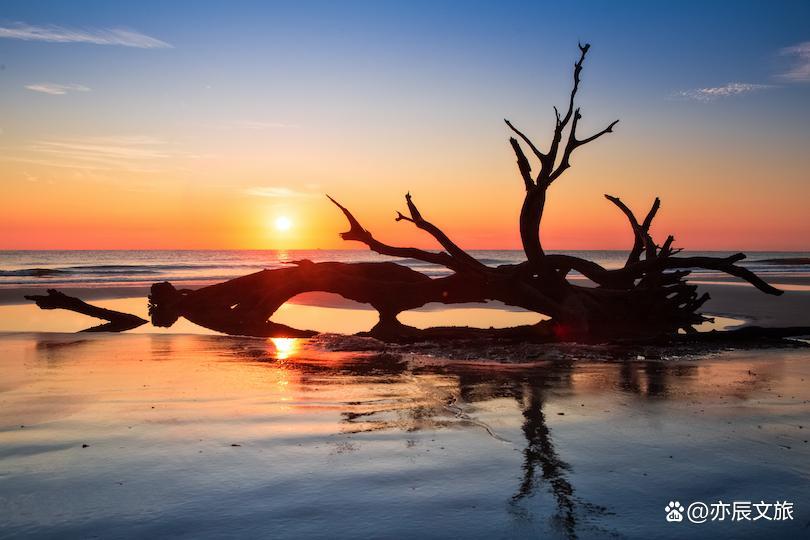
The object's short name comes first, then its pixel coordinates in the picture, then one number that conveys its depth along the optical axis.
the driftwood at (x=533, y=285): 11.05
